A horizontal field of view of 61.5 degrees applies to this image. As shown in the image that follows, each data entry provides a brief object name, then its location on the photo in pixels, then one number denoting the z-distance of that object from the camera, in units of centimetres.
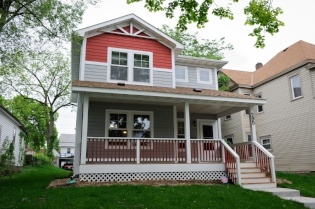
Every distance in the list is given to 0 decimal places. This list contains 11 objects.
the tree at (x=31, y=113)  3538
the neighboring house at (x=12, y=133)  1697
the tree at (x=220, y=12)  691
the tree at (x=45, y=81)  3200
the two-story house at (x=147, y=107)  970
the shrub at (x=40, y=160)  2644
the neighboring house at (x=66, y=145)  6800
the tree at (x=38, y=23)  1106
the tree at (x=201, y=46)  2587
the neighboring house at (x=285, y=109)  1529
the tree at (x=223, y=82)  2187
